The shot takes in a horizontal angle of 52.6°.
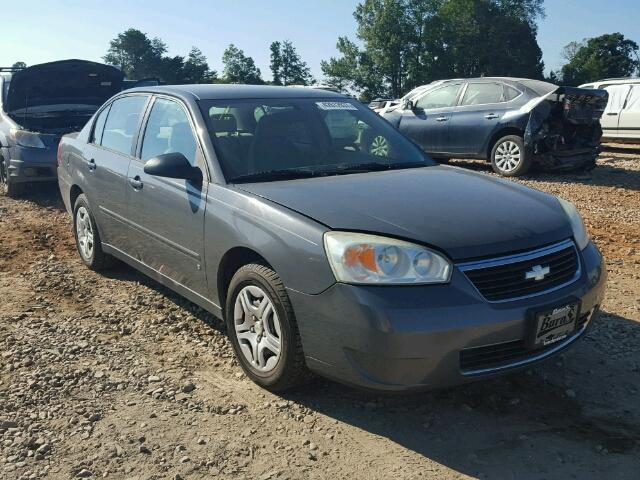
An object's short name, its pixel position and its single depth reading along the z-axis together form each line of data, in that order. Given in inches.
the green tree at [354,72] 2918.3
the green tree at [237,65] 3476.9
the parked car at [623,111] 555.8
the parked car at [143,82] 480.6
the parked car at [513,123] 401.4
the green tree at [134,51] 3949.3
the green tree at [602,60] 2687.0
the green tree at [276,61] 3513.8
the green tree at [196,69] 3506.4
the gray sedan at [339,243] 112.2
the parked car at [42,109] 347.9
